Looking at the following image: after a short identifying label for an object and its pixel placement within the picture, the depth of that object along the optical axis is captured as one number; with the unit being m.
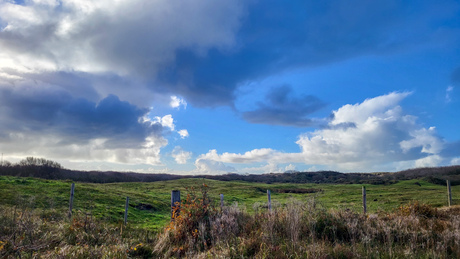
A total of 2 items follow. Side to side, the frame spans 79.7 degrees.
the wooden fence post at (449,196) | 22.25
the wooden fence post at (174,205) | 9.77
